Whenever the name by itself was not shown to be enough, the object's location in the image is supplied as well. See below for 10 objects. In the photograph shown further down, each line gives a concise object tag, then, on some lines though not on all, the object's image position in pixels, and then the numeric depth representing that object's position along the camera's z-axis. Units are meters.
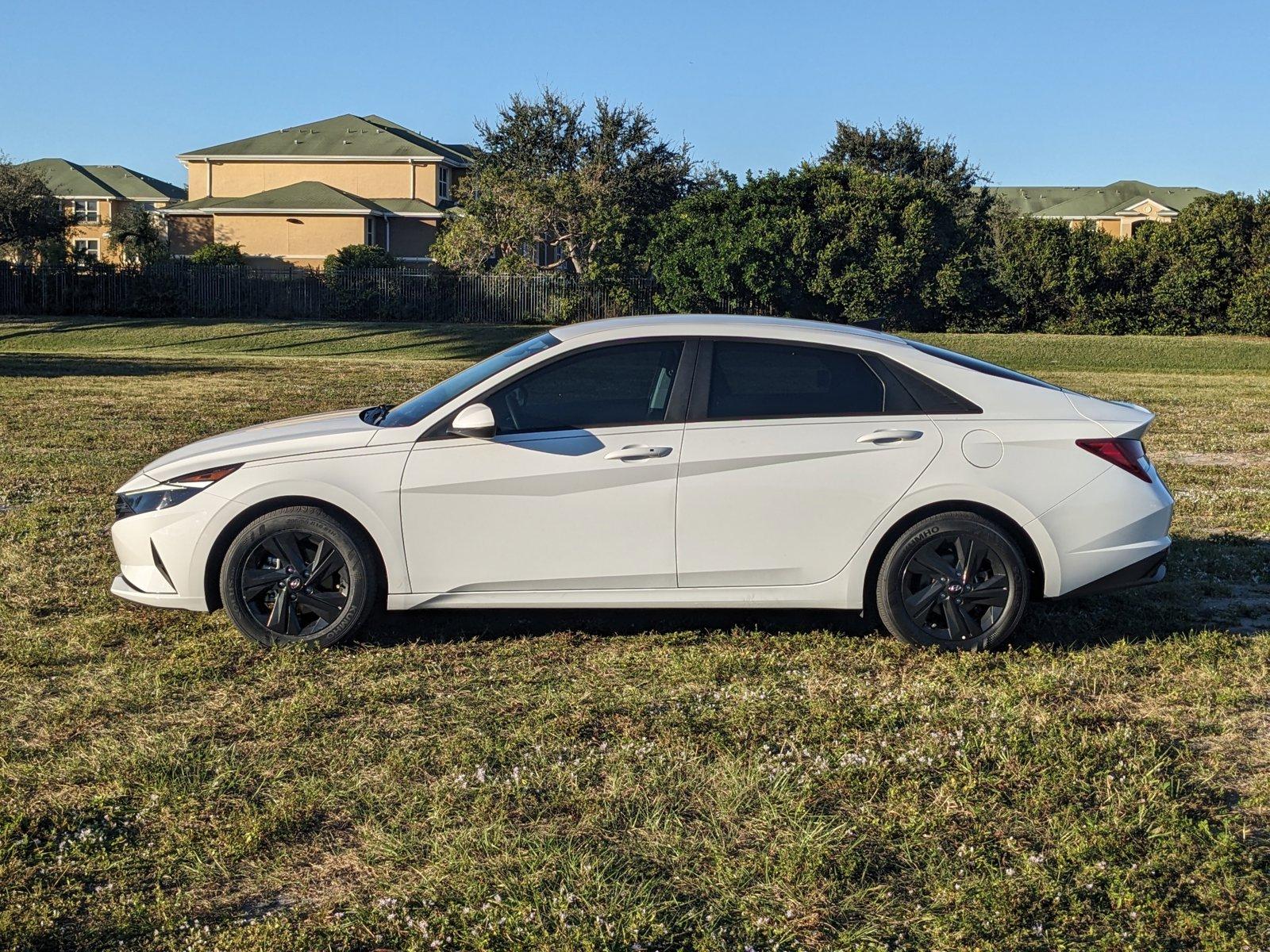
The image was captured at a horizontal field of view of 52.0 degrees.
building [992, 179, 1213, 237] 78.44
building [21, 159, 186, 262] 76.00
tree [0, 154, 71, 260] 46.50
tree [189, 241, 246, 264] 43.94
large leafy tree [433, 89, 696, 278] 43.59
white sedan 6.03
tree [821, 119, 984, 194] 54.42
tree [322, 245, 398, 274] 42.62
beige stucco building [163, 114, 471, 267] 54.56
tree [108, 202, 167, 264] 51.06
